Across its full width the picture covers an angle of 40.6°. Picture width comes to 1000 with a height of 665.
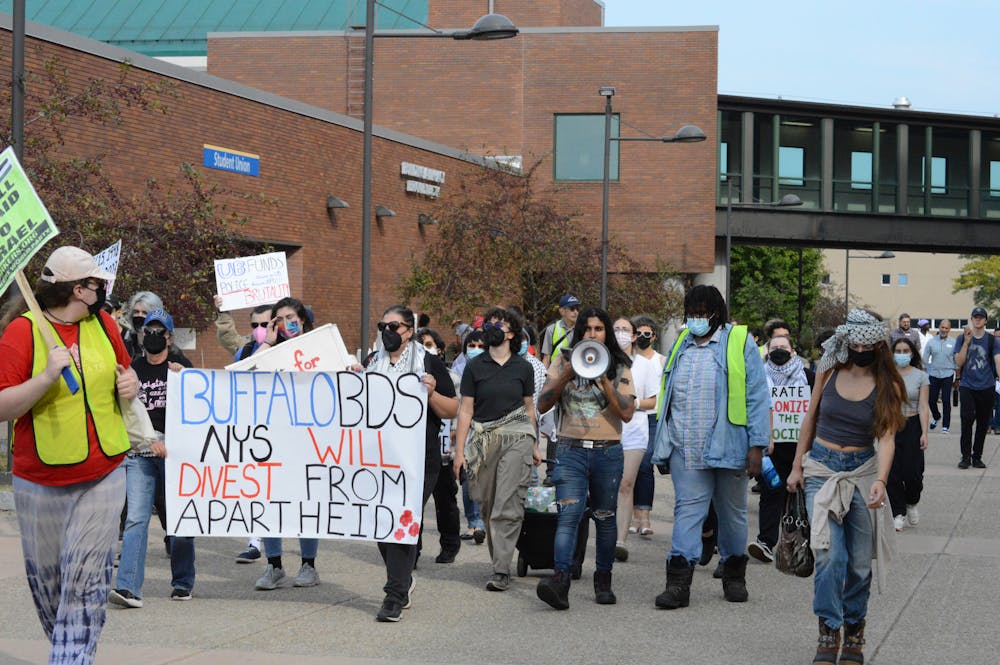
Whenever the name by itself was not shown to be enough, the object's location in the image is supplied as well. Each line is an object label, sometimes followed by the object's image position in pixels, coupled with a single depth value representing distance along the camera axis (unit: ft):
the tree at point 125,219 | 46.52
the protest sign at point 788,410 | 37.96
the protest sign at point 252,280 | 47.83
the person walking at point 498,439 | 29.89
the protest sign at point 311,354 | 29.43
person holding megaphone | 28.25
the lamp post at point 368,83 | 54.60
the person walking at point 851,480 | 22.39
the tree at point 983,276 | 252.62
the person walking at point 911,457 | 39.99
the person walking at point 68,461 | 18.65
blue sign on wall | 78.89
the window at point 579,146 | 129.49
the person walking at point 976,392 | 59.62
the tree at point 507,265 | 99.09
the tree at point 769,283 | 226.58
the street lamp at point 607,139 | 86.58
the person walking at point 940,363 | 76.07
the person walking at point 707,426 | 27.71
